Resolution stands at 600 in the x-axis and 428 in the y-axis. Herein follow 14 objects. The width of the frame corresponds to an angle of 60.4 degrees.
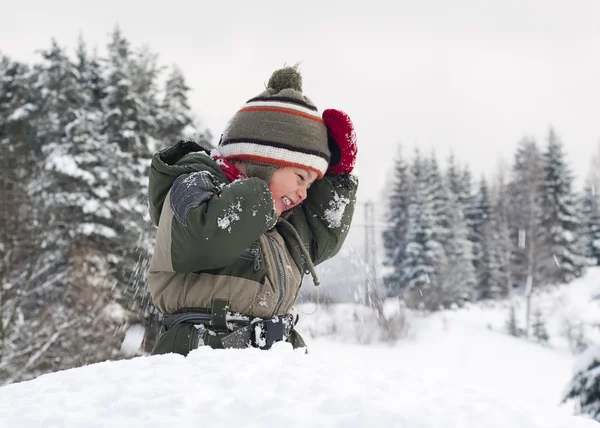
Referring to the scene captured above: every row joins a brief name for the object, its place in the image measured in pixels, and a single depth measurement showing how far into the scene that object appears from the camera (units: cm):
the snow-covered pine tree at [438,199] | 3400
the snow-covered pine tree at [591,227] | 3772
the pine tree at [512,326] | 2791
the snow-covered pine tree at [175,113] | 2039
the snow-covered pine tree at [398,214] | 3456
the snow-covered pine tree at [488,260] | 3606
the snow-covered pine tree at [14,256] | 1081
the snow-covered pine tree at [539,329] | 2691
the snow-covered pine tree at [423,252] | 3192
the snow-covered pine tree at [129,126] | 1772
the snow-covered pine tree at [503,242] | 3553
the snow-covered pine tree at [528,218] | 3344
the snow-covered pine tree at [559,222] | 3475
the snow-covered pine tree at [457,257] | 3281
